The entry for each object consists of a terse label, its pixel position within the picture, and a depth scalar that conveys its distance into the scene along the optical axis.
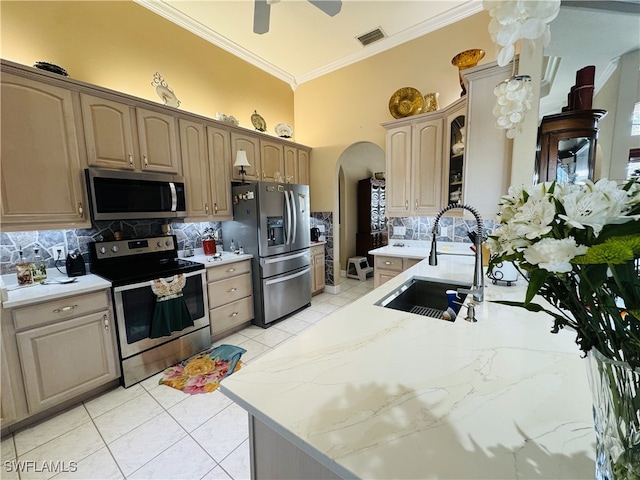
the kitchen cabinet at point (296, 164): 3.88
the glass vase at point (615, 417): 0.43
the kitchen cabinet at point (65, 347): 1.65
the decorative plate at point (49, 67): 1.91
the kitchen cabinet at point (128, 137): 2.10
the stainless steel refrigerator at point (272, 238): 2.99
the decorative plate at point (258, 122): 3.74
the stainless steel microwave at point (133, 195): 2.08
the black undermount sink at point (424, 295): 1.70
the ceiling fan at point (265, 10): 1.77
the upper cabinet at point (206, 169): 2.73
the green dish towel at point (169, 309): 2.18
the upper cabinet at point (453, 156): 2.20
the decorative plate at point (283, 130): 4.11
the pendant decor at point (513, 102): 1.15
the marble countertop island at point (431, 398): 0.52
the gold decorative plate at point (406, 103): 3.17
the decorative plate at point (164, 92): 2.71
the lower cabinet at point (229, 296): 2.73
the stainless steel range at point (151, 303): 2.06
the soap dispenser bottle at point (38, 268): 1.96
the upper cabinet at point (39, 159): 1.72
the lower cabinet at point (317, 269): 4.07
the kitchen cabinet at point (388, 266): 2.90
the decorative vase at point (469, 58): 2.57
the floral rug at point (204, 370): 2.12
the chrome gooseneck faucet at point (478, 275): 1.33
